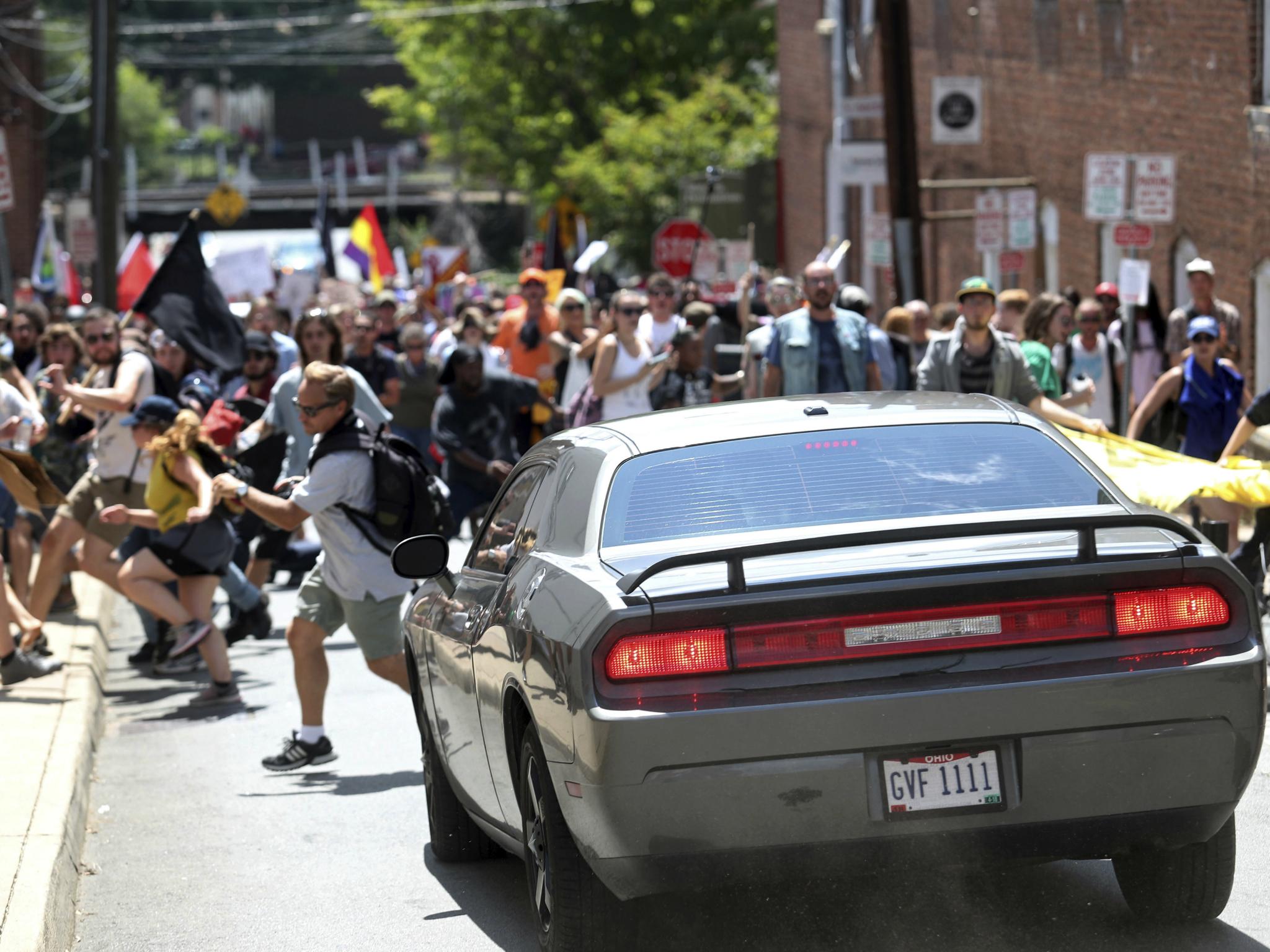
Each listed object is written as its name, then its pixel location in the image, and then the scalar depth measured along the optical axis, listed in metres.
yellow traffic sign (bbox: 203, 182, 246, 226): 42.72
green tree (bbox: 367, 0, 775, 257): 47.66
